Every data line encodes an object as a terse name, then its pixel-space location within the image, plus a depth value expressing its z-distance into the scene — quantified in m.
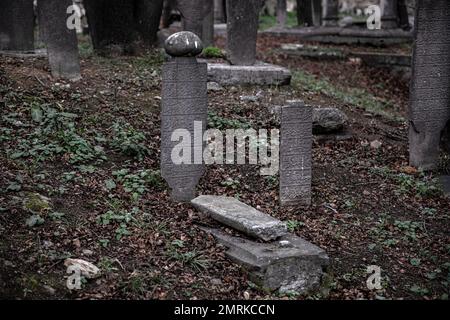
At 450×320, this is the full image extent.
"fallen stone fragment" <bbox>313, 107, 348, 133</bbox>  8.98
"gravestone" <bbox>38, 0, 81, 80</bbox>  9.28
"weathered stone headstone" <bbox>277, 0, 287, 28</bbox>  22.88
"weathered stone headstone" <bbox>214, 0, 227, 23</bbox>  23.47
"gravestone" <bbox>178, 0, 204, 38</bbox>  11.68
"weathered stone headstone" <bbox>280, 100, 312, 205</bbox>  6.89
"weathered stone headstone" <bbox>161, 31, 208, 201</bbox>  6.57
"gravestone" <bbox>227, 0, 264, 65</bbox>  11.01
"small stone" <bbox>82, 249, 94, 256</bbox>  5.45
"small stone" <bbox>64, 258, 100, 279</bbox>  5.12
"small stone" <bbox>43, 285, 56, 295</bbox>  4.87
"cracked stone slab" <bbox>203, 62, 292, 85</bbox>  10.76
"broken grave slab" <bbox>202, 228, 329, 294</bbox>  5.36
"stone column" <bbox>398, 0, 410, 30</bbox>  19.98
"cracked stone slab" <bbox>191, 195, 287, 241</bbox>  5.71
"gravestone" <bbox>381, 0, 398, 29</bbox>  19.14
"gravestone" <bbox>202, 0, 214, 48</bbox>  13.51
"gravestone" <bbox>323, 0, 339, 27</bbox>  21.25
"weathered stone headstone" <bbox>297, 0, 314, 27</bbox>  21.38
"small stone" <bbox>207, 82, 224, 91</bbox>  10.38
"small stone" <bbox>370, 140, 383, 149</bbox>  9.05
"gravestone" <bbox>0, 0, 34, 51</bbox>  10.70
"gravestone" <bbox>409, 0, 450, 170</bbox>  8.06
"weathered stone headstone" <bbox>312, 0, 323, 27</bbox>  22.22
